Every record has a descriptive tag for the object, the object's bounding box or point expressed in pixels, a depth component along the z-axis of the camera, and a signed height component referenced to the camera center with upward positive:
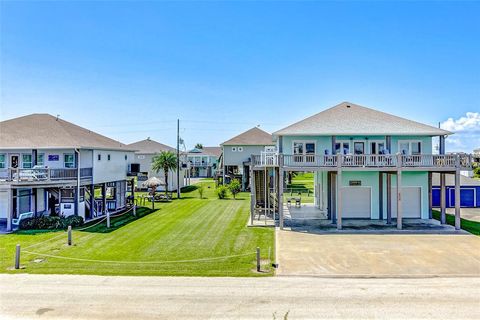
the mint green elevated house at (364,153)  22.42 +0.87
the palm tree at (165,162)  39.81 +0.58
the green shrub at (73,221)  21.12 -3.19
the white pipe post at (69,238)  16.81 -3.29
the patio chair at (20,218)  21.15 -2.95
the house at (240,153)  45.38 +1.78
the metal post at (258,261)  12.93 -3.36
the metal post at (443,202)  21.53 -2.11
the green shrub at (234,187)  36.25 -2.05
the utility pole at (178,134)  41.47 +3.79
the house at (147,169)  44.16 -0.22
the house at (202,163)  75.85 +0.89
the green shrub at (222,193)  36.00 -2.56
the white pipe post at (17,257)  13.29 -3.31
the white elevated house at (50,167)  21.61 +0.03
